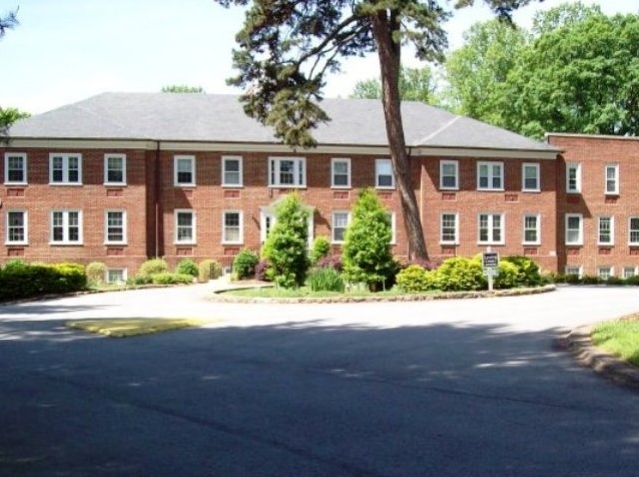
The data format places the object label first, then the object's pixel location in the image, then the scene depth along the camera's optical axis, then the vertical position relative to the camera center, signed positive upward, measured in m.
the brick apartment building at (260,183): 41.41 +3.13
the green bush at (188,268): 39.69 -1.24
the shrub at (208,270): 39.56 -1.37
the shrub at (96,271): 39.02 -1.33
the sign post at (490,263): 26.19 -0.69
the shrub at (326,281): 26.20 -1.26
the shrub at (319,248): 37.42 -0.28
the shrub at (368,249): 26.91 -0.23
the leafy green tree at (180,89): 80.57 +15.15
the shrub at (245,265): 36.66 -1.01
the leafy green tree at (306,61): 29.11 +6.34
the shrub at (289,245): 26.75 -0.10
